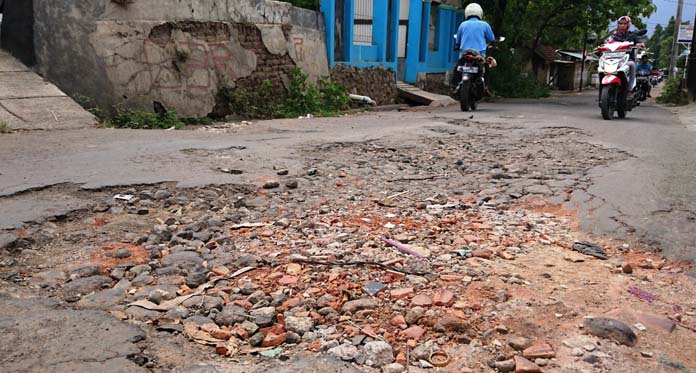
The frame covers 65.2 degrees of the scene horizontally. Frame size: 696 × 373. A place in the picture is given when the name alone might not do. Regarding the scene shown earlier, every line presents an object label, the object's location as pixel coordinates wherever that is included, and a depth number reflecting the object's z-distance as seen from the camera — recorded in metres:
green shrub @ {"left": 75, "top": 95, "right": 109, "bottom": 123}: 6.52
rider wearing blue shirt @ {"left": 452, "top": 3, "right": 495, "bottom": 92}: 9.42
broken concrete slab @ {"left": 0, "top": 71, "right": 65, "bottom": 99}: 6.00
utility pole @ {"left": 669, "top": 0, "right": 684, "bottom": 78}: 25.36
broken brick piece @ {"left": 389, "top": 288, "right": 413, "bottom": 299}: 2.16
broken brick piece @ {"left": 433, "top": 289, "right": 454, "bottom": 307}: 2.09
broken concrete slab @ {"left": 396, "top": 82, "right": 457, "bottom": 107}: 11.95
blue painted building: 11.46
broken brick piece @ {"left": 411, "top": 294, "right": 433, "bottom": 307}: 2.08
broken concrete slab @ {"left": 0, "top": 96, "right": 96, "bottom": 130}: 5.61
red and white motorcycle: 7.68
